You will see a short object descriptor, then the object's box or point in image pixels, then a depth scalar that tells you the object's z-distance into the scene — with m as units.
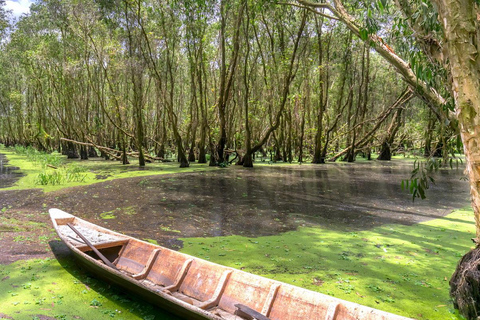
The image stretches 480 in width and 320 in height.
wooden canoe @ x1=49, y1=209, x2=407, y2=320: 2.87
